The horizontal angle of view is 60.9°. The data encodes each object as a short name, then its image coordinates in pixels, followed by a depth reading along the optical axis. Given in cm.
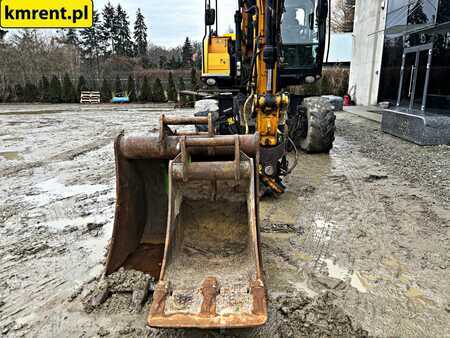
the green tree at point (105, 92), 2223
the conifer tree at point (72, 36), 3933
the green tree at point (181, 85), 2284
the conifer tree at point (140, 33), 4784
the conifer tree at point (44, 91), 2222
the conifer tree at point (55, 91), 2208
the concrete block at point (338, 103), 1546
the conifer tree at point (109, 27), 4447
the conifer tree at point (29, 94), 2244
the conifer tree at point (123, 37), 4478
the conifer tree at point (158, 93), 2192
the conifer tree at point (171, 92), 2167
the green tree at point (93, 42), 3677
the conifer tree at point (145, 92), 2198
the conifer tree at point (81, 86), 2249
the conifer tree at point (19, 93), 2248
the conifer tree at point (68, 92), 2214
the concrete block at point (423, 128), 741
